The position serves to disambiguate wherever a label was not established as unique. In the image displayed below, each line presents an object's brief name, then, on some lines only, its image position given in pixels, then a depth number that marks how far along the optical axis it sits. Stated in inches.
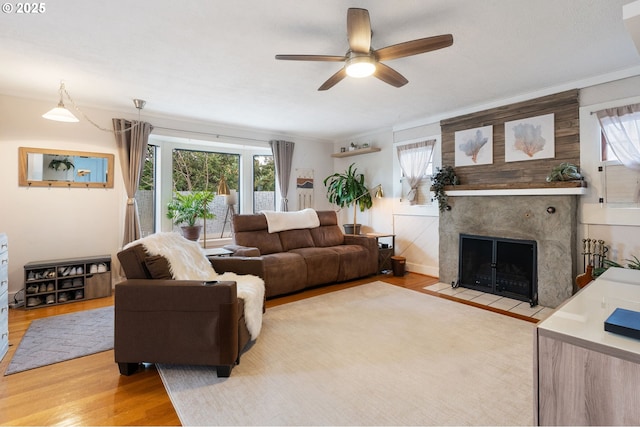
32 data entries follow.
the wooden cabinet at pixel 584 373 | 30.9
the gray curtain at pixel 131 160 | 159.3
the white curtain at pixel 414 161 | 186.9
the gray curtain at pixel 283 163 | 218.7
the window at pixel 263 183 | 223.0
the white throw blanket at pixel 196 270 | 90.2
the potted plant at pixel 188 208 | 183.6
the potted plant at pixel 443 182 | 171.3
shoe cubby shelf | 133.6
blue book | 32.6
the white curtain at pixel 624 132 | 114.5
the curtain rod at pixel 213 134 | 177.3
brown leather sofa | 142.8
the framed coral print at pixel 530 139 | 137.9
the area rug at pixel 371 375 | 65.7
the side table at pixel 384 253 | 193.6
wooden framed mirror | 139.7
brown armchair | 78.7
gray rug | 89.3
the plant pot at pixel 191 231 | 172.7
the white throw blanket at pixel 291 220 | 174.0
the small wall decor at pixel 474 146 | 158.6
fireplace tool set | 122.8
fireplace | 129.2
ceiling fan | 73.6
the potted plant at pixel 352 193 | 218.1
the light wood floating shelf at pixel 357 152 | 213.3
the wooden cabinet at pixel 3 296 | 91.6
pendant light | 113.4
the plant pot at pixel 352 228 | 213.2
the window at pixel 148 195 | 177.9
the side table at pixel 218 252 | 135.8
